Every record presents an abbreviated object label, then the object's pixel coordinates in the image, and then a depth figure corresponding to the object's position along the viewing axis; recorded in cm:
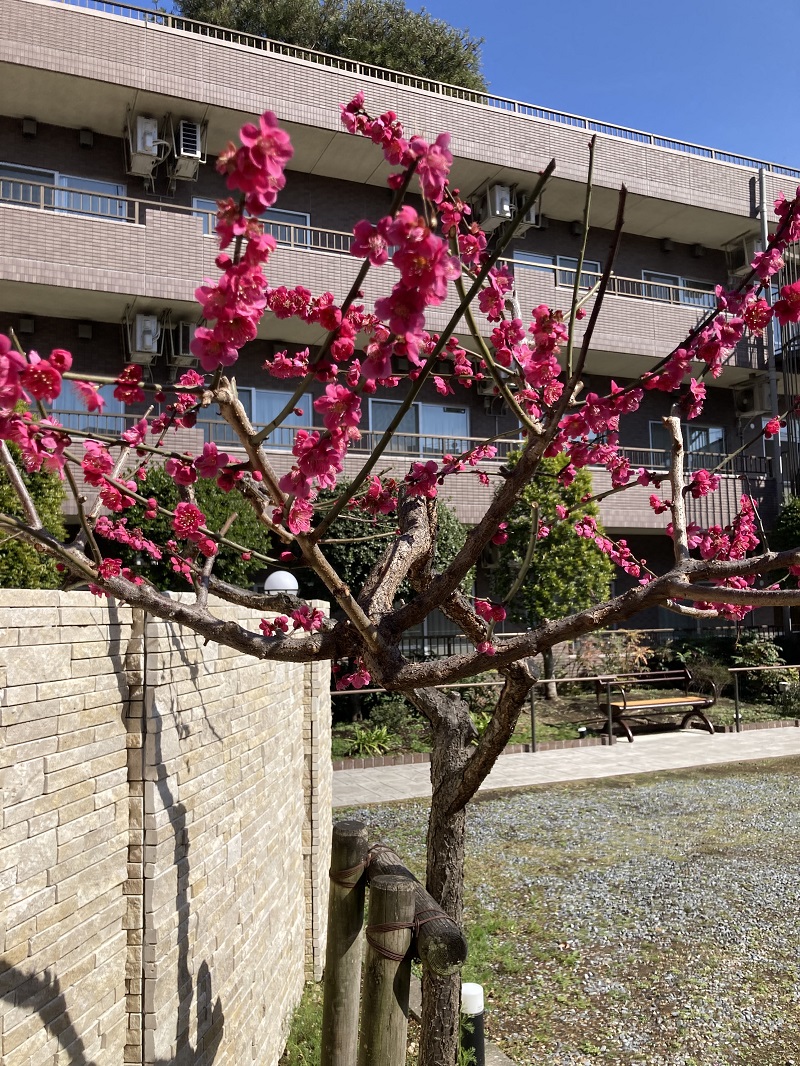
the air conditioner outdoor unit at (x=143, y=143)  1559
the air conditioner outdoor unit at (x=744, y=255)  2217
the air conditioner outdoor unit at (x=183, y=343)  1593
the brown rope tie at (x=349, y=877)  350
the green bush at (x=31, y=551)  879
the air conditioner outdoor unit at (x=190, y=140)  1588
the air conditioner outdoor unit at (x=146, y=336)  1525
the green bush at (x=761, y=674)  1759
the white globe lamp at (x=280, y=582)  1205
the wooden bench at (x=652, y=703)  1429
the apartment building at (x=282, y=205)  1480
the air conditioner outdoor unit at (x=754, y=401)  2195
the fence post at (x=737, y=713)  1483
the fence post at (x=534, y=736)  1316
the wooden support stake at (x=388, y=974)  301
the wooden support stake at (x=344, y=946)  351
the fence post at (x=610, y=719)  1344
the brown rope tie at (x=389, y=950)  300
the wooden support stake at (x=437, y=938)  294
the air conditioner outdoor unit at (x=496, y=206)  1884
